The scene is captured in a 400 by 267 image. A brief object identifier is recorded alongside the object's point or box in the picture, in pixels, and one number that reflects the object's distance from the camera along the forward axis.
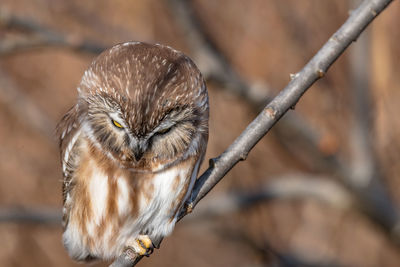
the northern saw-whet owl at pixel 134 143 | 6.80
